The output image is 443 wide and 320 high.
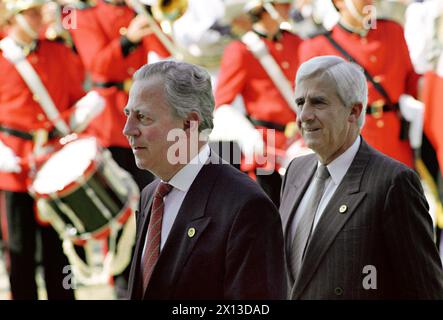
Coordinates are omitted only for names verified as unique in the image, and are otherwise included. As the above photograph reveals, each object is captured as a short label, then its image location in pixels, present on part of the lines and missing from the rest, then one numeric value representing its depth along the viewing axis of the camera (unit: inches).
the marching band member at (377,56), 471.2
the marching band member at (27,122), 481.1
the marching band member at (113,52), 516.4
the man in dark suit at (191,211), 233.5
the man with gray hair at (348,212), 259.3
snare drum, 458.0
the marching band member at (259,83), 491.8
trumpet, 507.6
